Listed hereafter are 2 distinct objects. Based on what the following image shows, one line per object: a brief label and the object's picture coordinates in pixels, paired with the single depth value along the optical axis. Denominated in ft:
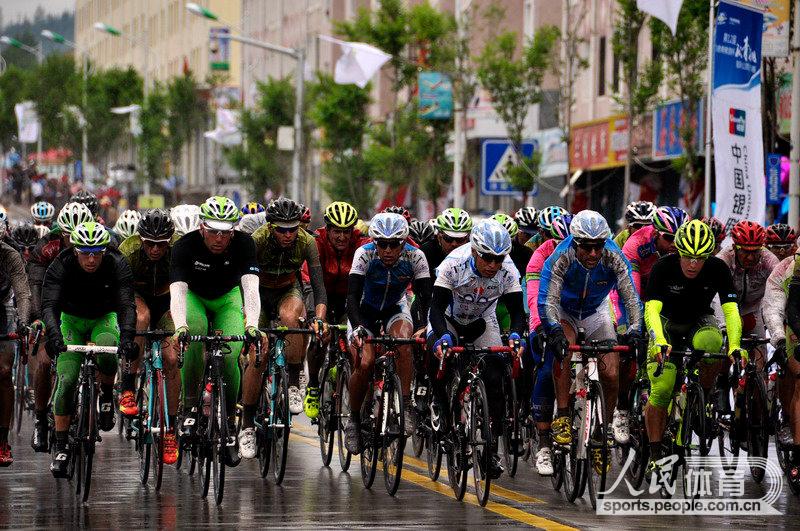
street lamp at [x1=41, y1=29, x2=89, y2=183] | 293.43
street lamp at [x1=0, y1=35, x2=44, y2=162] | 312.60
